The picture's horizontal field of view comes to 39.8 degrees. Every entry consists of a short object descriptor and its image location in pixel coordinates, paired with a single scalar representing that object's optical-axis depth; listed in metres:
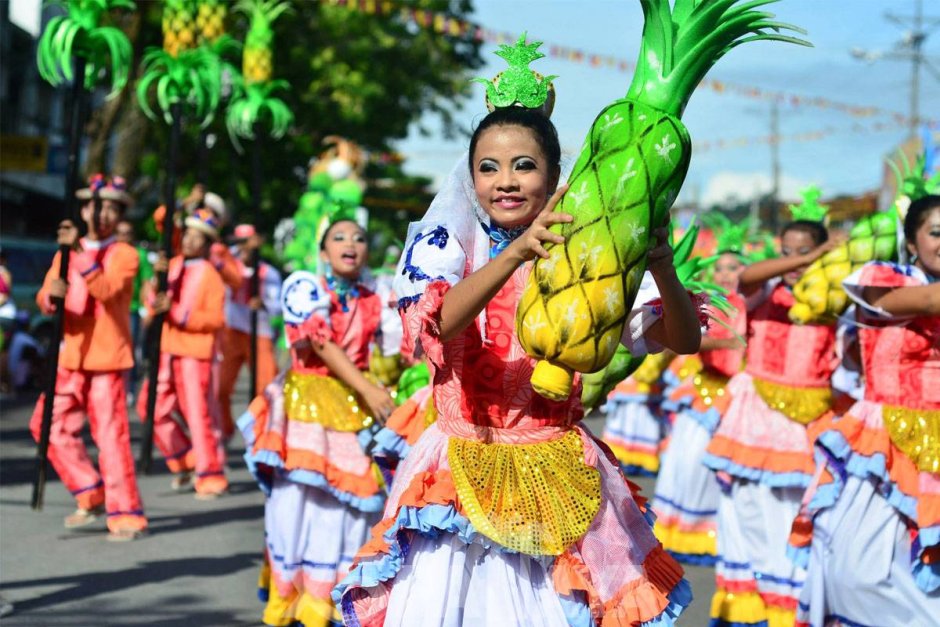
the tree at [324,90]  19.05
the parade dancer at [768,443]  6.45
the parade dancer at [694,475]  8.14
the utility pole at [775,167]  56.79
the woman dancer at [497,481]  3.31
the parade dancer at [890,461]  5.01
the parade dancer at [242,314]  11.41
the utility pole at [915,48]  32.69
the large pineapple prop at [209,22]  9.97
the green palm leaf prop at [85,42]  8.37
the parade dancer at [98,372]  7.84
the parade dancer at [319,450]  6.00
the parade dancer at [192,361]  9.73
